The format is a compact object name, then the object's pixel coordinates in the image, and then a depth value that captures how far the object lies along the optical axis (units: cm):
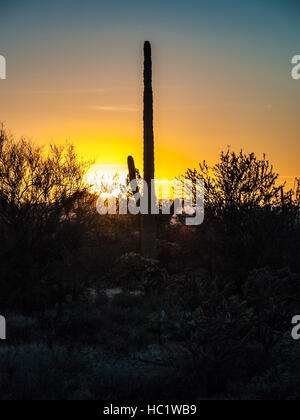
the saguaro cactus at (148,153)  2078
